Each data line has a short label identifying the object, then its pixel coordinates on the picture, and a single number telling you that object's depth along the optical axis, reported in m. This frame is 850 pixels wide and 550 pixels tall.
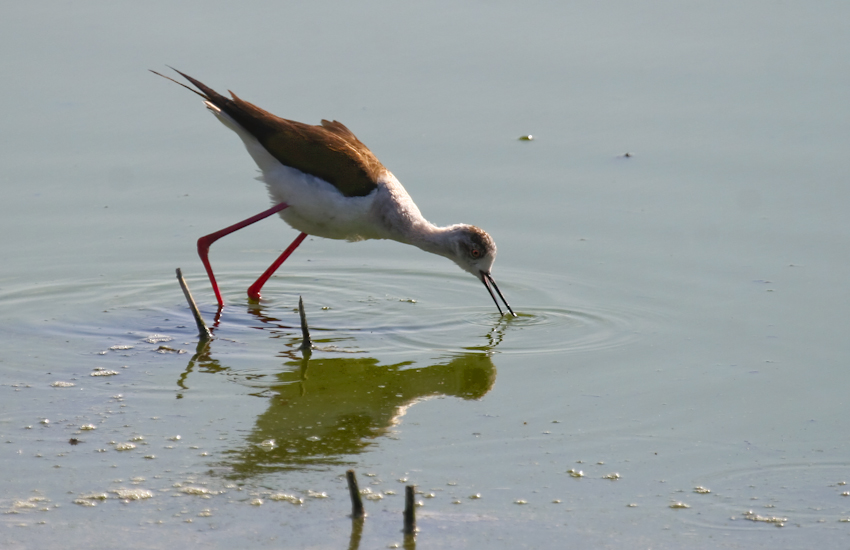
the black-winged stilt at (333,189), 16.30
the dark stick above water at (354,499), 9.69
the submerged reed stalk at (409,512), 9.66
